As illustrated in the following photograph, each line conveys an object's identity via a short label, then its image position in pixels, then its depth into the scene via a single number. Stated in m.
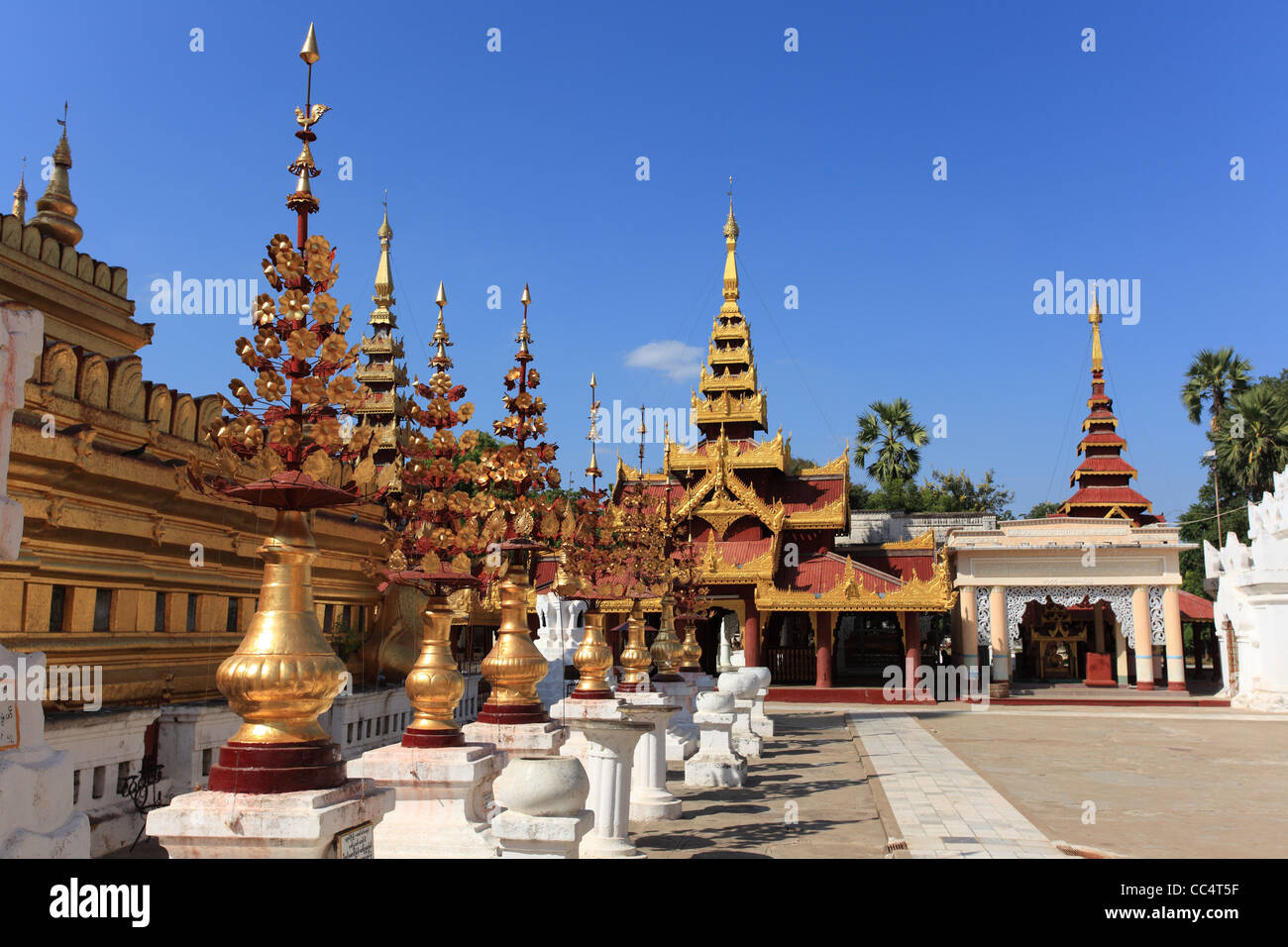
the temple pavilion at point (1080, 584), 34.00
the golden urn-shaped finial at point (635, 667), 14.92
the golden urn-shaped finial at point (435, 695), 7.00
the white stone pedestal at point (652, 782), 12.15
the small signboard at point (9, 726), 4.41
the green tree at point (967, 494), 58.56
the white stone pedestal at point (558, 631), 21.74
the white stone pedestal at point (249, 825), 4.32
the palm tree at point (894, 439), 55.81
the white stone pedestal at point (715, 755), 14.68
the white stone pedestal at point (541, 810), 5.93
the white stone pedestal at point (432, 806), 6.55
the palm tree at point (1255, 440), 45.25
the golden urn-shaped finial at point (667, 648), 18.98
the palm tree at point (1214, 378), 51.53
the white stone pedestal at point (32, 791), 4.07
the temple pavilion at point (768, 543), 33.12
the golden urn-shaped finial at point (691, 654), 22.66
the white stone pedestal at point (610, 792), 9.02
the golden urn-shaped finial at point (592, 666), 11.65
